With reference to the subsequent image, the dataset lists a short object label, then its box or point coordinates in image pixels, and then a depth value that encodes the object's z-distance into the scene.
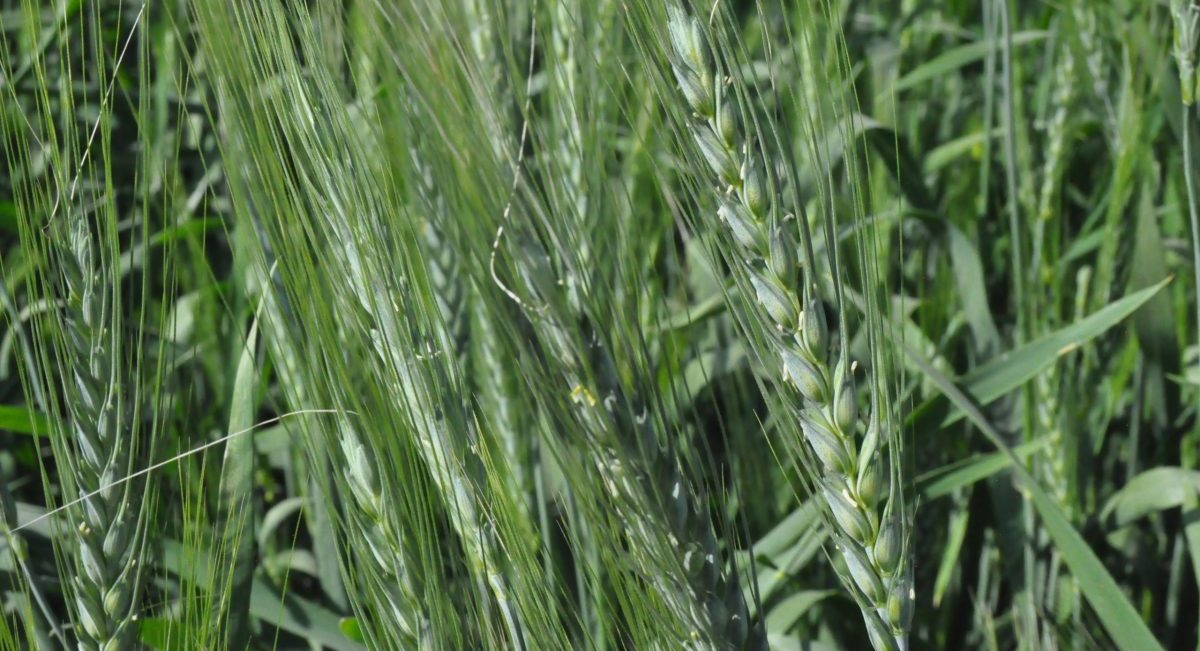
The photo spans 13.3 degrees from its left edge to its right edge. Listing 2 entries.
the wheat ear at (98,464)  0.89
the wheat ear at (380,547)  0.86
